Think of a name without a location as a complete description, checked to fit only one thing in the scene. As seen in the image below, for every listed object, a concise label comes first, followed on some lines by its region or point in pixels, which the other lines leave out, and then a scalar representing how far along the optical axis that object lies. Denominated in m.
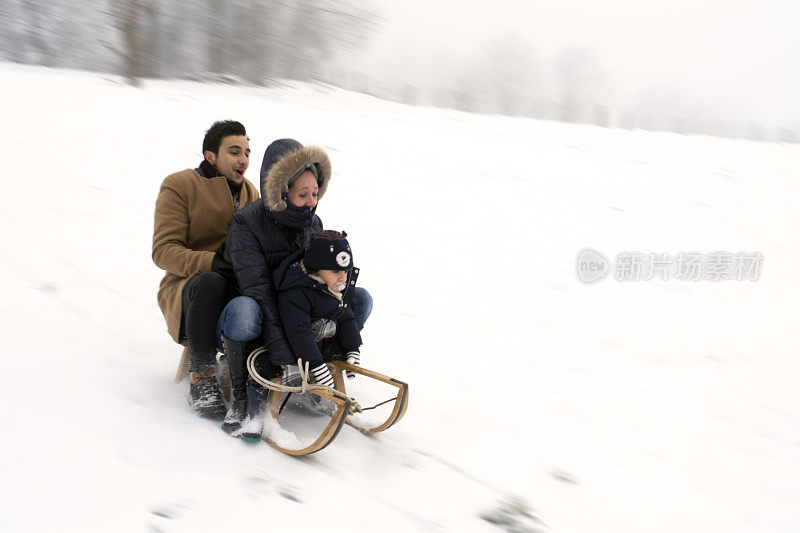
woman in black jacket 2.67
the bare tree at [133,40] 13.30
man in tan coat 2.68
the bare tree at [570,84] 42.19
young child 2.61
